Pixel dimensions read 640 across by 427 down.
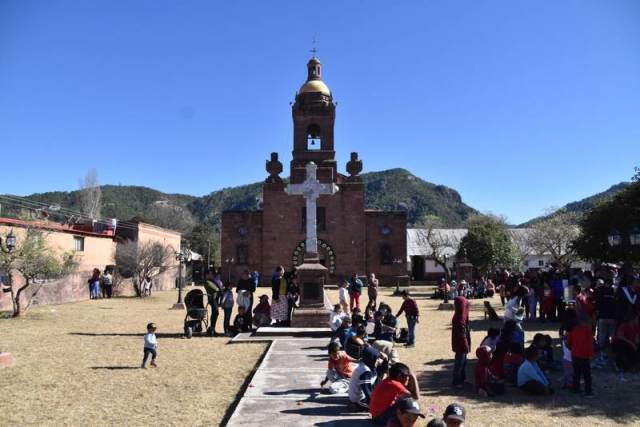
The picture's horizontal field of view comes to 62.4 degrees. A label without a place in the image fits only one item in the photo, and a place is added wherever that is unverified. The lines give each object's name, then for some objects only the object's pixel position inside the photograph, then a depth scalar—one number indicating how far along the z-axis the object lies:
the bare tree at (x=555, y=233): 47.34
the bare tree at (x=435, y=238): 54.03
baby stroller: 13.16
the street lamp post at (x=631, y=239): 14.30
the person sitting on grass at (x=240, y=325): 13.61
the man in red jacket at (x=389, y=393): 5.81
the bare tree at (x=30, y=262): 16.19
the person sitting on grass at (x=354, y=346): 8.44
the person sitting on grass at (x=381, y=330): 10.70
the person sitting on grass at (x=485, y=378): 7.66
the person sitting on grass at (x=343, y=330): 8.94
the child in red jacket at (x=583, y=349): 7.61
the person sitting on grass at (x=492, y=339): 8.75
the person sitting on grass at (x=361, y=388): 6.51
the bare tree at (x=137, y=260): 28.41
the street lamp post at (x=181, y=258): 20.88
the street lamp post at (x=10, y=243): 15.29
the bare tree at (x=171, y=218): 77.19
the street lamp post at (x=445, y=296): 21.62
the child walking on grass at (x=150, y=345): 9.39
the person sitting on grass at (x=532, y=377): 7.68
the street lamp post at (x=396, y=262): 38.88
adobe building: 19.31
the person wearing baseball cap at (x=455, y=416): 4.25
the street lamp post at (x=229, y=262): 37.80
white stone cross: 14.84
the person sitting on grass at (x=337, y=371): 7.36
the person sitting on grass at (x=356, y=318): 9.87
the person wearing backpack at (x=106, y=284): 26.12
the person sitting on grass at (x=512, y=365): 8.25
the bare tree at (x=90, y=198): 58.30
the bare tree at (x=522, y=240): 55.74
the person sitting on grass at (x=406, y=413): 4.29
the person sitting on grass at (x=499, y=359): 8.41
